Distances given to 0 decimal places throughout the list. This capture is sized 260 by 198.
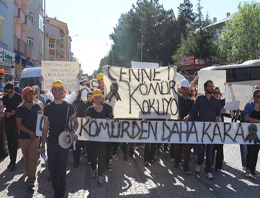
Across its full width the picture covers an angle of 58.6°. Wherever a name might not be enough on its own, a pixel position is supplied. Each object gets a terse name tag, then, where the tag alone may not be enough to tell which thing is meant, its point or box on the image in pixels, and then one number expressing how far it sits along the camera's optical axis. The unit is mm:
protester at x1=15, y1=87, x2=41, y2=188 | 4070
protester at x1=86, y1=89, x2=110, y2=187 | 4313
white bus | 17023
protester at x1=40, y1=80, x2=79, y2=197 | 3550
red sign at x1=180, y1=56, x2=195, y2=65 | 30148
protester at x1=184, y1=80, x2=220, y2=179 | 4541
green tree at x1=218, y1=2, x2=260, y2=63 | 29502
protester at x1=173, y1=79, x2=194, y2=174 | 5023
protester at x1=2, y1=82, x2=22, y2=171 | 4869
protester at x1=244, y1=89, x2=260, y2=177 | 4578
